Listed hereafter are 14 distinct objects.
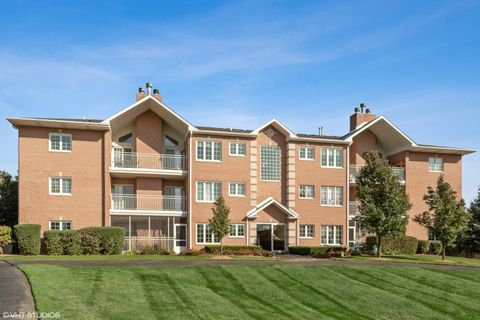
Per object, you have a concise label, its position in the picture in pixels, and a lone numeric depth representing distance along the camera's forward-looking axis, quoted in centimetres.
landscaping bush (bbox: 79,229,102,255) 2639
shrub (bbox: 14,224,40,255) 2561
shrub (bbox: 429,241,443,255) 3378
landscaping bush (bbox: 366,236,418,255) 3184
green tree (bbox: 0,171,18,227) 3469
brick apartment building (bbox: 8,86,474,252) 2870
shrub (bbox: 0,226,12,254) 2608
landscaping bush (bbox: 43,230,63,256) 2598
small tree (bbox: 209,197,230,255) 2694
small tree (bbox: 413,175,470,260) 2719
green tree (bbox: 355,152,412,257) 2698
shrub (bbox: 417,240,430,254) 3362
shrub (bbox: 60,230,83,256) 2611
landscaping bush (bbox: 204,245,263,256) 2819
